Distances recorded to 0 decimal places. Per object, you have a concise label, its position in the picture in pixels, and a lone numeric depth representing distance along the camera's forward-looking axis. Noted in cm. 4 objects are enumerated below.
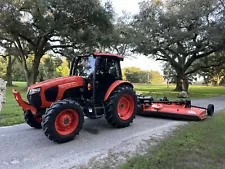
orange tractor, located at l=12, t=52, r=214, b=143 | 356
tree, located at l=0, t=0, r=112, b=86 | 1030
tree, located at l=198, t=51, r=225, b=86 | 1807
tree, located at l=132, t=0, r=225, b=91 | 1174
